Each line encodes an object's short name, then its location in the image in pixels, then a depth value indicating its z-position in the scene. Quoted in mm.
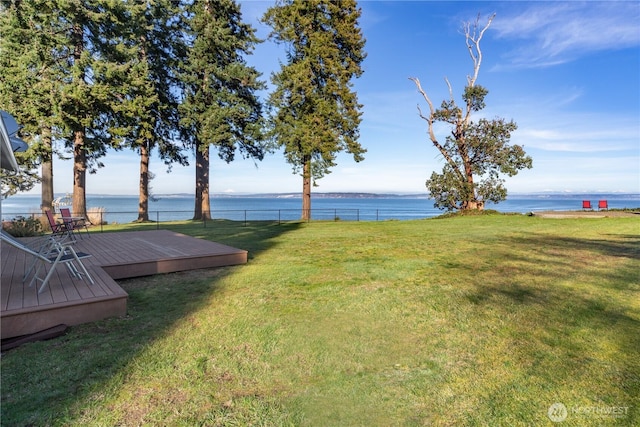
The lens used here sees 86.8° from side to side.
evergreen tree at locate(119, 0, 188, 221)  17609
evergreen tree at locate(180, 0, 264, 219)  19797
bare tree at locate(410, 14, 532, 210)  21672
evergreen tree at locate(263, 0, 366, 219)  20266
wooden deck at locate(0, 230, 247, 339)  3686
